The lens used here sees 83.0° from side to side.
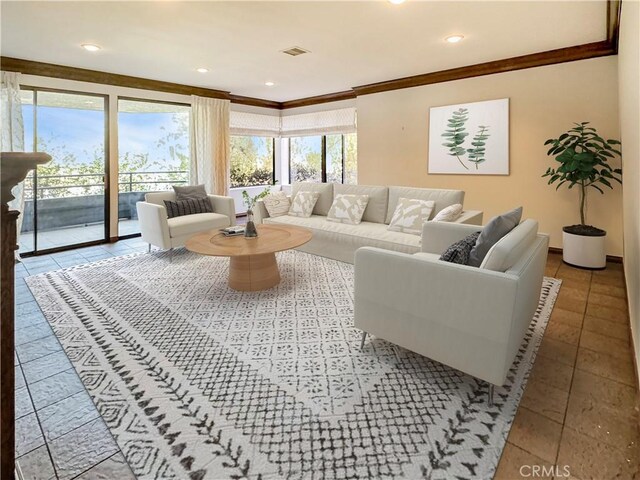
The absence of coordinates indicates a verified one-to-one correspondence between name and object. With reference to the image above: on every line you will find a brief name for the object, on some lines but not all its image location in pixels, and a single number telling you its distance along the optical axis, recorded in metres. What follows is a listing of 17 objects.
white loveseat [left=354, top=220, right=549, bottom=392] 1.70
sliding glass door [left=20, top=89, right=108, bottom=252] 4.77
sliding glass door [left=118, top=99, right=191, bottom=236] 5.69
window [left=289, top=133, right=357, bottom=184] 6.97
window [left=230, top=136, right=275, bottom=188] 7.53
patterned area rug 1.49
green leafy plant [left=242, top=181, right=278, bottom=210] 4.10
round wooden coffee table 3.22
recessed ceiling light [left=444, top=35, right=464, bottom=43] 3.60
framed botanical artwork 4.71
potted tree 3.78
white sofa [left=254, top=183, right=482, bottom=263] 3.75
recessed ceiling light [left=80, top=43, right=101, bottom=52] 3.83
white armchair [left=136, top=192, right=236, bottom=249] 4.40
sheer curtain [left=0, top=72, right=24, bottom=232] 4.30
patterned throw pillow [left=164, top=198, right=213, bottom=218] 4.82
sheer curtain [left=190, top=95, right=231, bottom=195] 6.25
